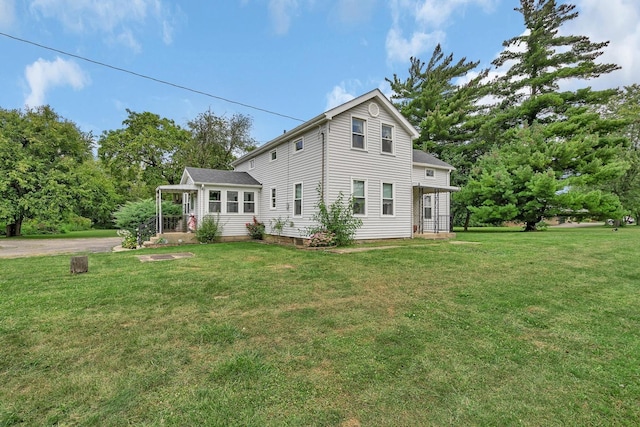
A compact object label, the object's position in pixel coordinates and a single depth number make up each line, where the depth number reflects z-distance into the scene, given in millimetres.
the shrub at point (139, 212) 16469
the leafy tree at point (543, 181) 18875
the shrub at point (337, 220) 11312
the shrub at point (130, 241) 12688
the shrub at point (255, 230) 15424
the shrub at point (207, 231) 13844
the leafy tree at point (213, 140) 26031
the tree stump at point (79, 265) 6766
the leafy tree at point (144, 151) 25391
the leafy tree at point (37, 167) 18109
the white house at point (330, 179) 12008
